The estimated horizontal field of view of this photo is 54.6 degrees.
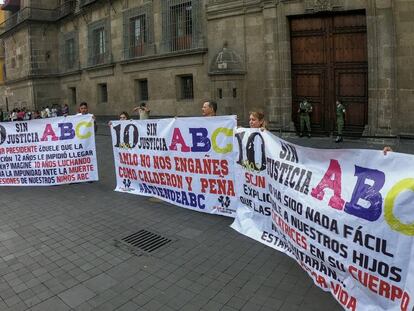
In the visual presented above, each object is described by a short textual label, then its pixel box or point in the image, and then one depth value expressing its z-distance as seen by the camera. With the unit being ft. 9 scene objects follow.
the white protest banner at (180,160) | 20.67
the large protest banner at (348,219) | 10.16
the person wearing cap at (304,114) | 50.19
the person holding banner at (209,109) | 23.25
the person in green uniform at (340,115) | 46.95
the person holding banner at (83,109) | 31.97
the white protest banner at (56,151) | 28.02
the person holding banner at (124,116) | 29.25
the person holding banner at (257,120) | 19.27
